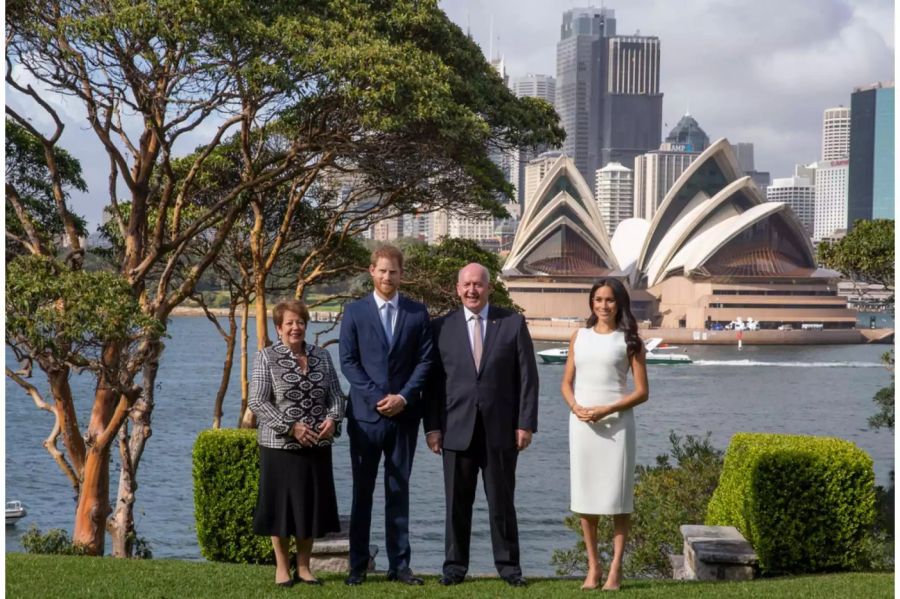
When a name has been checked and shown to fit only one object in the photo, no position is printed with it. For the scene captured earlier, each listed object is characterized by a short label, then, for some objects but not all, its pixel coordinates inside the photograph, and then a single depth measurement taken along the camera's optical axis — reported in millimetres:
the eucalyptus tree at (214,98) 8148
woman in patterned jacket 4707
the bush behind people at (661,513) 8969
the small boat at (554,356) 50531
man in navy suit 4828
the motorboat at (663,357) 51438
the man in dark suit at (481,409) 4844
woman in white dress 4824
